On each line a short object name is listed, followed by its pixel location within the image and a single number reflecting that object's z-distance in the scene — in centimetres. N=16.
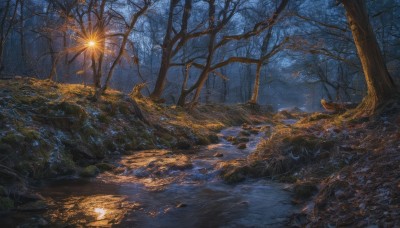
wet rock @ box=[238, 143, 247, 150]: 1041
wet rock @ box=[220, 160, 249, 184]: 646
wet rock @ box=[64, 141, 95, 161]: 801
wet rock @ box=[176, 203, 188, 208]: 517
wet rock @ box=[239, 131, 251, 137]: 1366
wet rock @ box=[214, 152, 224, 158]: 900
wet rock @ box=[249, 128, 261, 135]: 1436
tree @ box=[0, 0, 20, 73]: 1077
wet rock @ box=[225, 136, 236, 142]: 1244
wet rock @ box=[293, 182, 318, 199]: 515
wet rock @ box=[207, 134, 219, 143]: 1242
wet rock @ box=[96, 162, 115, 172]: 752
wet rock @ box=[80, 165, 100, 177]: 696
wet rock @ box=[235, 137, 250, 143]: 1180
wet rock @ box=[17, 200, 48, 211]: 476
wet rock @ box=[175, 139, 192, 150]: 1086
